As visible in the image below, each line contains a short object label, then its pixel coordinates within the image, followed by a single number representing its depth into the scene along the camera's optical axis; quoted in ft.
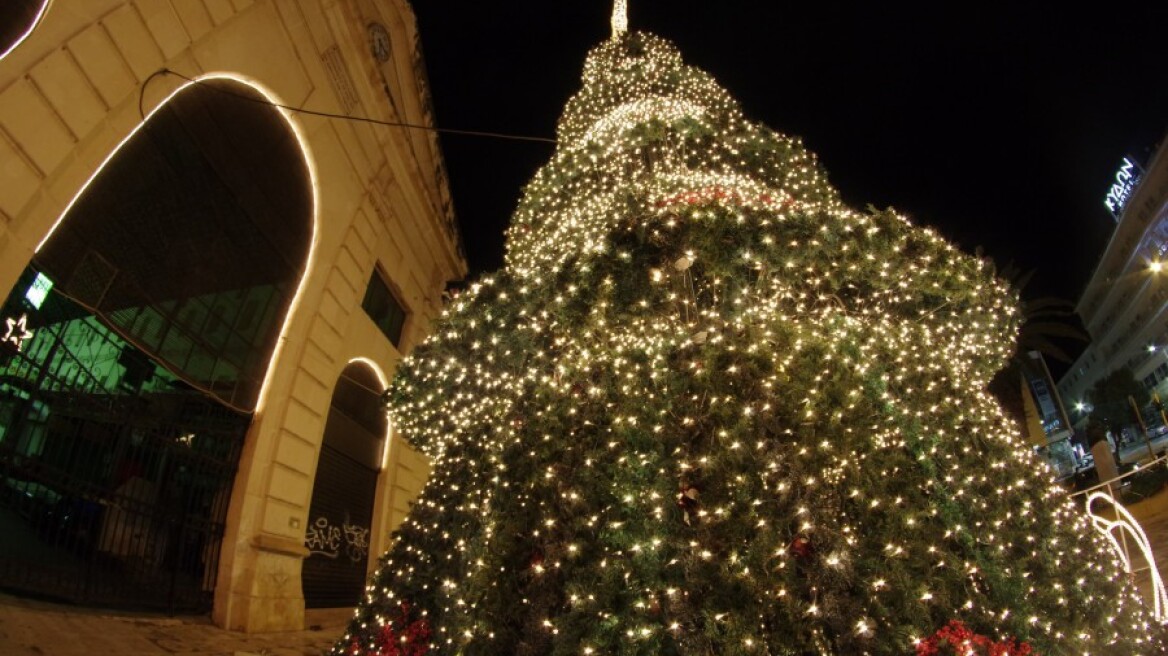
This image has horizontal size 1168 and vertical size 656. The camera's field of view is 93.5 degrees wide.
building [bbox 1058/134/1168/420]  154.20
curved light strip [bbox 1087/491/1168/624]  21.47
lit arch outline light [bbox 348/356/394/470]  37.45
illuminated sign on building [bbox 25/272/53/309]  20.01
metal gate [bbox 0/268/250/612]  18.45
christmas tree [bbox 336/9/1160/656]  13.50
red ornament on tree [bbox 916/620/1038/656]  12.84
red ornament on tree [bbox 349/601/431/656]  17.08
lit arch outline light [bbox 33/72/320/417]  19.14
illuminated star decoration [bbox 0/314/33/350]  17.66
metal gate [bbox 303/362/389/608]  31.81
